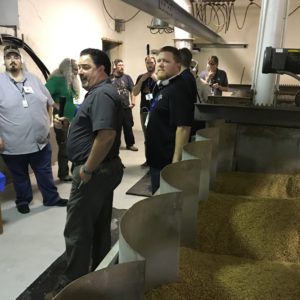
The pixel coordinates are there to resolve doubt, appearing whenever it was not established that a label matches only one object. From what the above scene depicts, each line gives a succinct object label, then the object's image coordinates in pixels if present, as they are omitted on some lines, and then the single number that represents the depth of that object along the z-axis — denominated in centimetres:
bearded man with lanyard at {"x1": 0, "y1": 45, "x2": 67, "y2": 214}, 256
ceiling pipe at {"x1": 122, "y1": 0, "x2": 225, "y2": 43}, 153
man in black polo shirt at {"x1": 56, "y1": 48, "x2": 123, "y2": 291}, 156
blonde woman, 314
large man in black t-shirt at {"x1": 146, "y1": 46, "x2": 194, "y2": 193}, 186
